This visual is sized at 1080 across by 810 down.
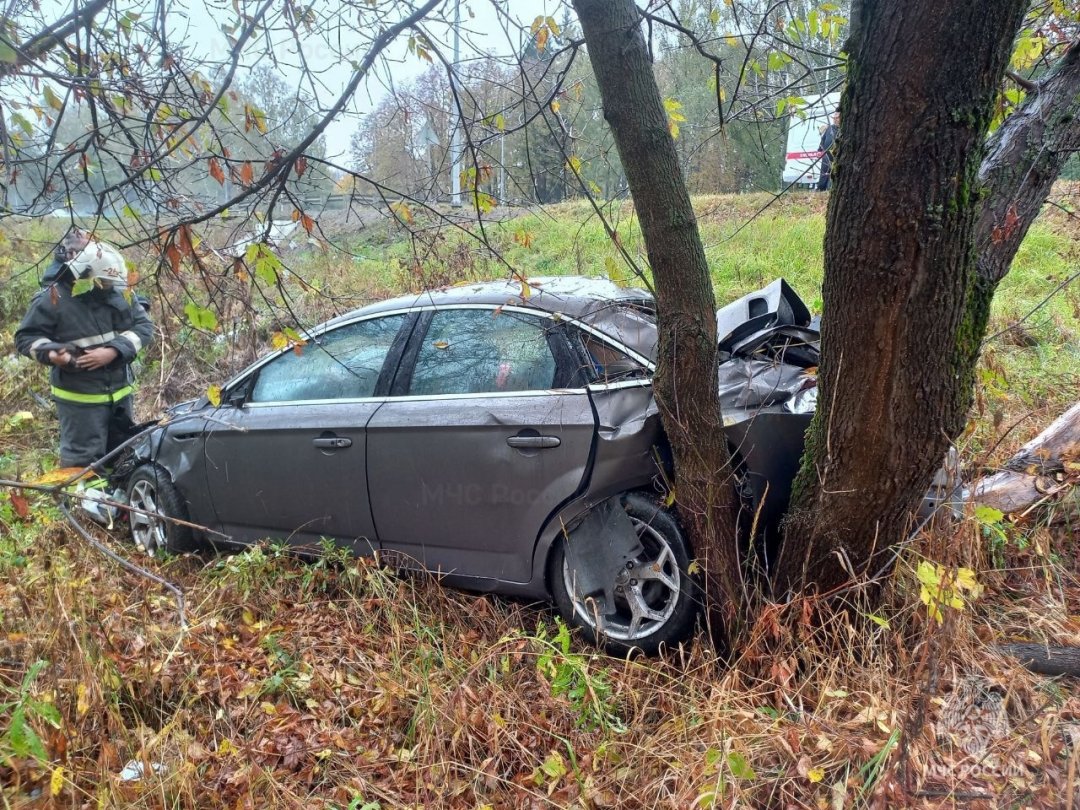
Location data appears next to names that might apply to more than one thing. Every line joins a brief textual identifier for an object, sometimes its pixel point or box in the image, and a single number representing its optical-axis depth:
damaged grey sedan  2.55
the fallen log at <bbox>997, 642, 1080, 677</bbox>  2.10
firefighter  4.23
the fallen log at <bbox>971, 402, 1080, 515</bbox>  2.76
